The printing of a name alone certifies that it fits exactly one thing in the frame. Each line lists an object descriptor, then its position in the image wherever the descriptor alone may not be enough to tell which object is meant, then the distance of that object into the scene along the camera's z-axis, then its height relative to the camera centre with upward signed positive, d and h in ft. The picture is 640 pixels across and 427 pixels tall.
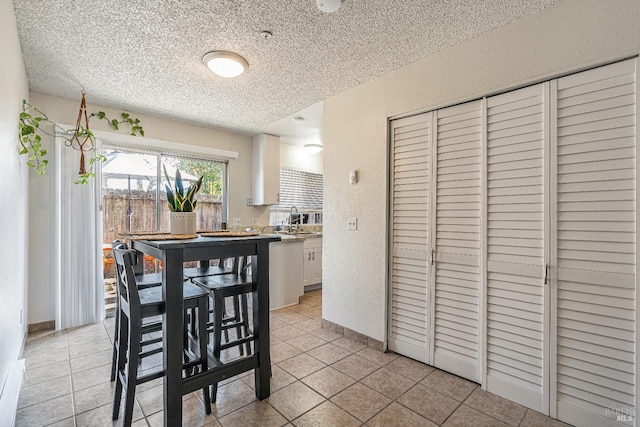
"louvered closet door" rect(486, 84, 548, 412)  5.95 -0.73
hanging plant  9.78 +2.43
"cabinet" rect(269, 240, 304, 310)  12.65 -2.76
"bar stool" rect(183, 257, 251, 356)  7.53 -1.68
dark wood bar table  5.10 -1.88
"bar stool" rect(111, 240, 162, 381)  6.32 -1.65
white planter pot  6.39 -0.28
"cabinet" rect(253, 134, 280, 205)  15.24 +2.07
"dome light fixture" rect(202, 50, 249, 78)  7.43 +3.72
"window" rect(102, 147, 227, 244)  11.93 +0.84
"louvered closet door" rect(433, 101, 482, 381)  6.91 -0.71
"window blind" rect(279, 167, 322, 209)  17.16 +1.26
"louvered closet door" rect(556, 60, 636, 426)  5.02 -0.58
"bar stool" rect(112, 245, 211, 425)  5.05 -2.13
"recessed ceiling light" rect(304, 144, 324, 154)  16.81 +3.53
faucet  16.76 -0.49
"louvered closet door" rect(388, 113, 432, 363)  7.81 -0.69
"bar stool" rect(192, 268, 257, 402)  6.21 -1.69
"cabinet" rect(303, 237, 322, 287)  15.25 -2.67
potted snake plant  6.38 +0.04
